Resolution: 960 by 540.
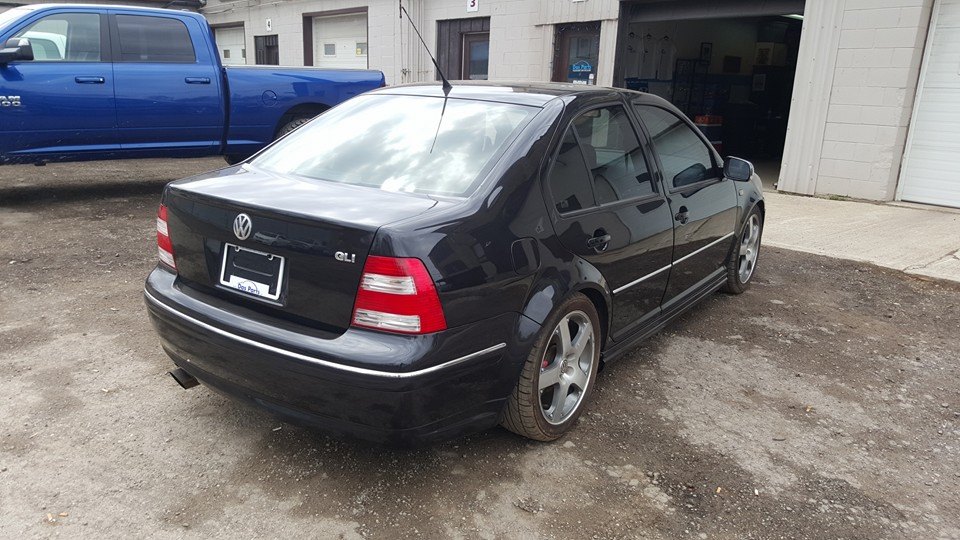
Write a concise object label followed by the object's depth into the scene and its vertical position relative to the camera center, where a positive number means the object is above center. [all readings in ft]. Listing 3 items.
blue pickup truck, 22.41 -0.92
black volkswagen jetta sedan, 7.91 -2.24
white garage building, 28.04 +1.49
